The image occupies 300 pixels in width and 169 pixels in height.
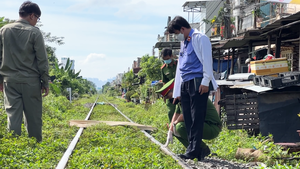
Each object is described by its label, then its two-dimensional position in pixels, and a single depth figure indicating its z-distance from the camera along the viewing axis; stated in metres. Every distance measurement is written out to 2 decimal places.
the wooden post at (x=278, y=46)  11.81
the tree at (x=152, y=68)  26.67
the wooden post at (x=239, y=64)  19.71
